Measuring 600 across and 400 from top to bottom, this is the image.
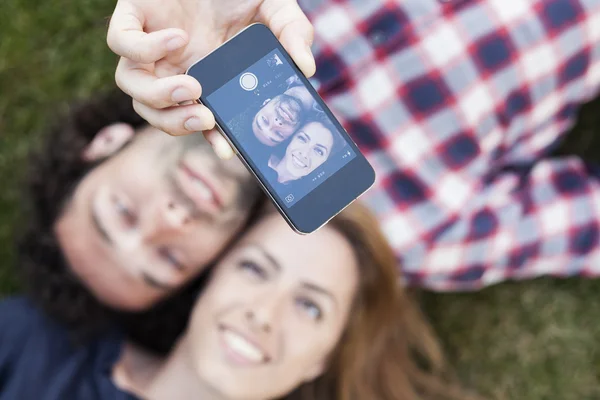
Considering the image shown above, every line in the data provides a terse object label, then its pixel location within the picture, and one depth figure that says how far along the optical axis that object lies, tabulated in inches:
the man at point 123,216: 49.8
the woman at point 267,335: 50.3
